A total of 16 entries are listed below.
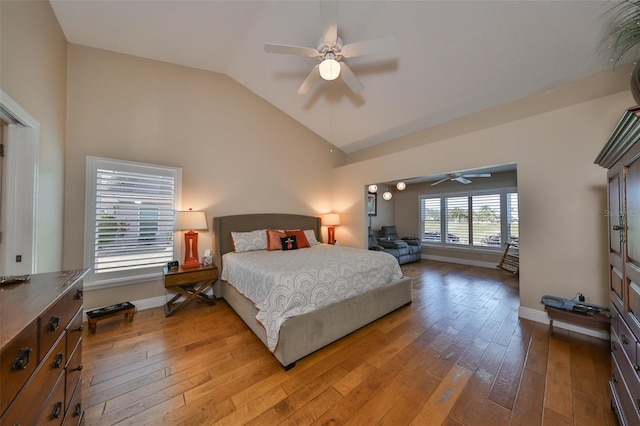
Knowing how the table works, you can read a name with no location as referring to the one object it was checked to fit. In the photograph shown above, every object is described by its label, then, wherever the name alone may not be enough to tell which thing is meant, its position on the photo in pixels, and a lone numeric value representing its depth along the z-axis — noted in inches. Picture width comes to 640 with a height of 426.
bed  76.8
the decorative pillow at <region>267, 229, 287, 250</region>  150.0
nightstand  116.1
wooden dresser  26.8
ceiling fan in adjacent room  170.8
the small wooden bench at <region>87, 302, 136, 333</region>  99.8
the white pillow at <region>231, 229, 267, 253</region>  142.9
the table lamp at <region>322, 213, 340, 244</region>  203.3
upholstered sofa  224.2
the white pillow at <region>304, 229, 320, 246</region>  174.2
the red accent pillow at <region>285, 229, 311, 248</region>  158.4
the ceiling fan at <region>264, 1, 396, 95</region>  82.3
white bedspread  80.0
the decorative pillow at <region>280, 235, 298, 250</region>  151.3
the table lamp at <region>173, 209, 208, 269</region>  125.9
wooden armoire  45.2
